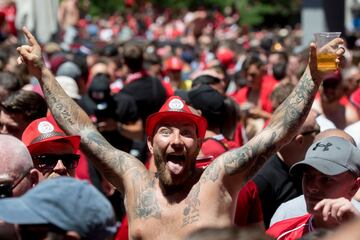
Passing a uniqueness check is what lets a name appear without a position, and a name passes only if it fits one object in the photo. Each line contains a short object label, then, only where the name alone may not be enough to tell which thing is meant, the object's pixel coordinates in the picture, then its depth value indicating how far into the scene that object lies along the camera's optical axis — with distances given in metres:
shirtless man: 10.75
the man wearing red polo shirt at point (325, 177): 10.69
